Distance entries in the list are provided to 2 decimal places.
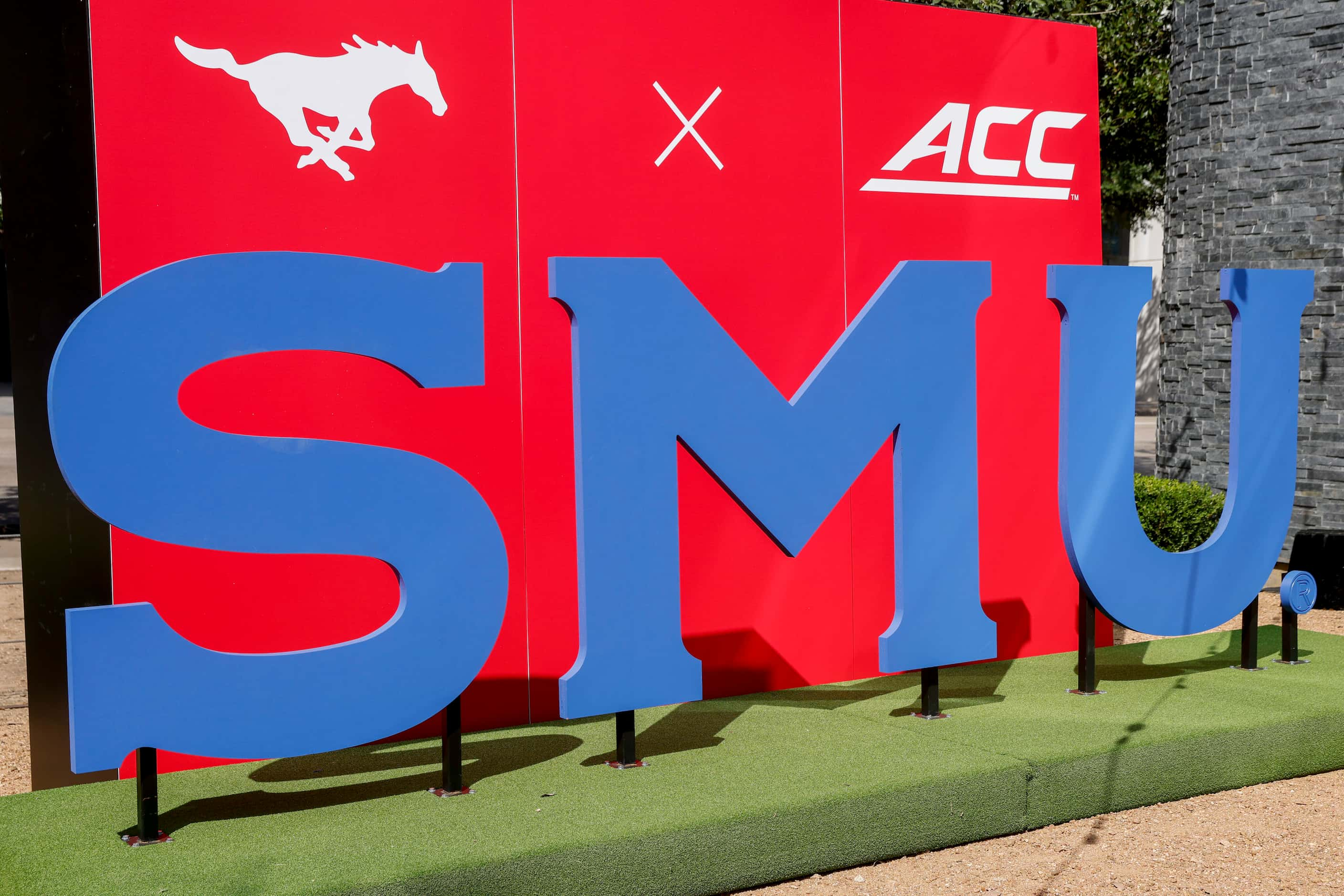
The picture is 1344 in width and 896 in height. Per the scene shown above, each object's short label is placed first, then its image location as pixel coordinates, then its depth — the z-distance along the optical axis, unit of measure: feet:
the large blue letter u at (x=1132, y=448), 18.63
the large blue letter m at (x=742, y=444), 15.10
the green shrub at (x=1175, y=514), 30.71
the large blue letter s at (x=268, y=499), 12.50
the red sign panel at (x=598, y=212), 16.79
